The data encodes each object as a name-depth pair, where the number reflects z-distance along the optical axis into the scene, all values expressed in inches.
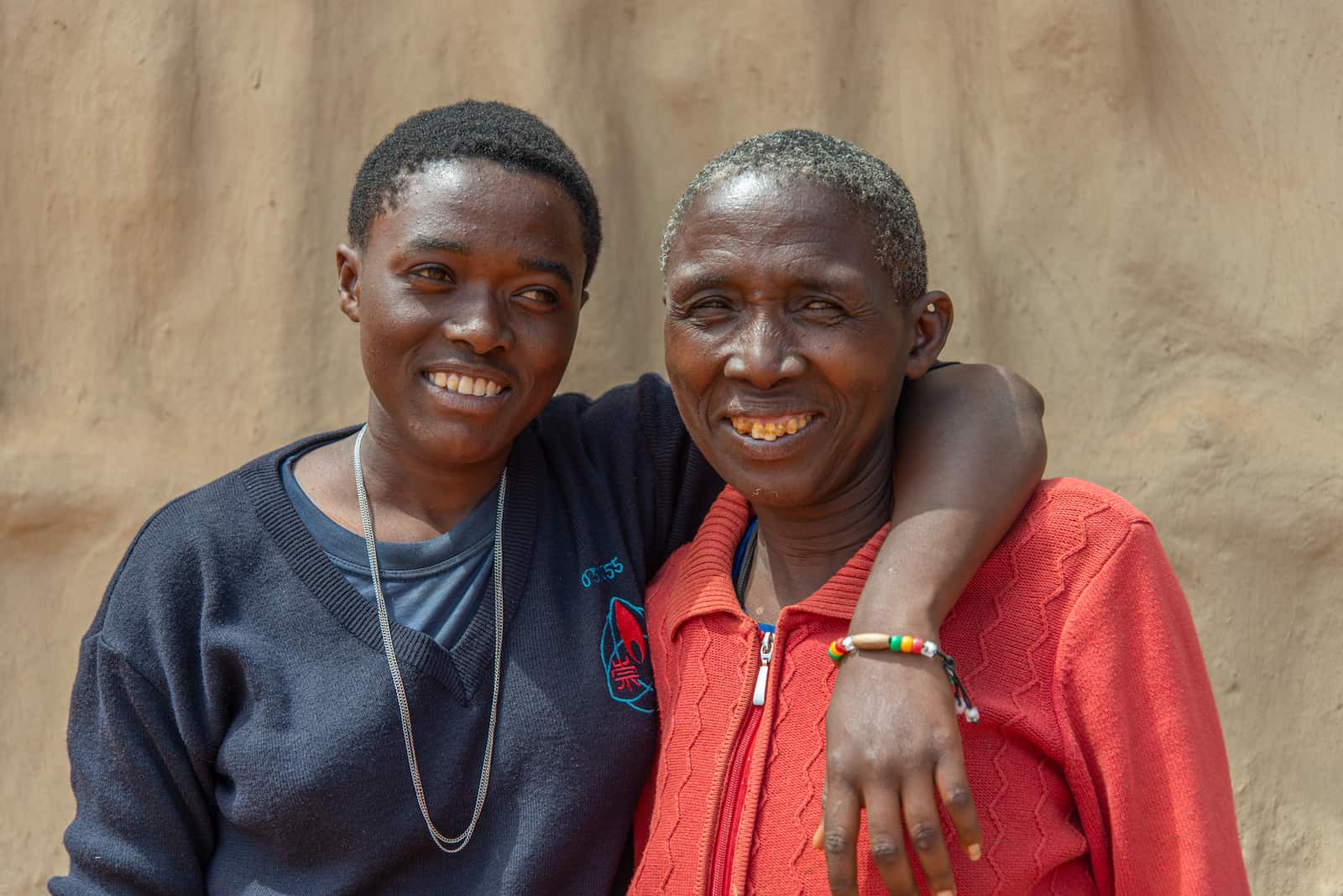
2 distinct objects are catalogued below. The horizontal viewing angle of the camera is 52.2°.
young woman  79.5
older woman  68.1
